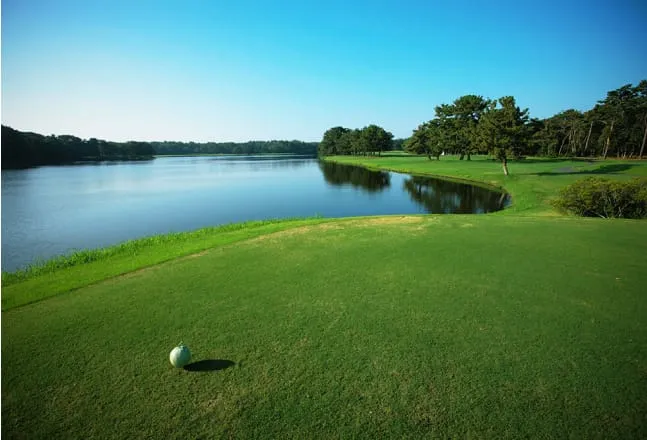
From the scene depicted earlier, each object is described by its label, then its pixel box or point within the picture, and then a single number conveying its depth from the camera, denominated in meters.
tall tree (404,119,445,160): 74.16
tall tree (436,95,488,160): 69.50
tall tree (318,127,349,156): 146.96
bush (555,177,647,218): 17.53
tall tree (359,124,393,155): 103.47
